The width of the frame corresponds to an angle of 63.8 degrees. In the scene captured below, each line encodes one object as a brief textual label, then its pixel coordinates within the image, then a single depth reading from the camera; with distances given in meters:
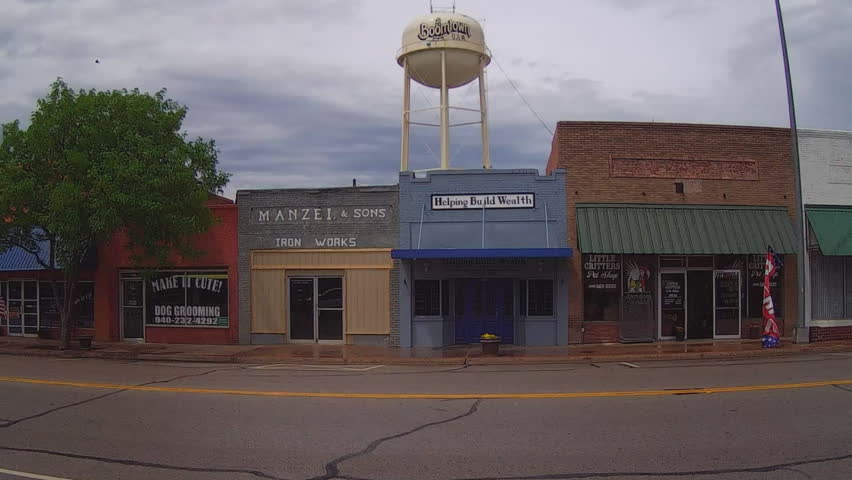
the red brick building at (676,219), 19.16
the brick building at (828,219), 19.58
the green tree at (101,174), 17.17
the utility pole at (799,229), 18.39
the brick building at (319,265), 19.72
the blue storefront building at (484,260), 19.12
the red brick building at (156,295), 20.62
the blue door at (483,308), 19.47
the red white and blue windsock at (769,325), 17.25
